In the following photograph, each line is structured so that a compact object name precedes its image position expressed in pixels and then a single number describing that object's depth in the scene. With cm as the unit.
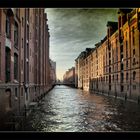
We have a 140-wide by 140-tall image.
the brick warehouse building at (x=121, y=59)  3572
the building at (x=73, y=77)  17308
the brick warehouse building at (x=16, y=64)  1309
